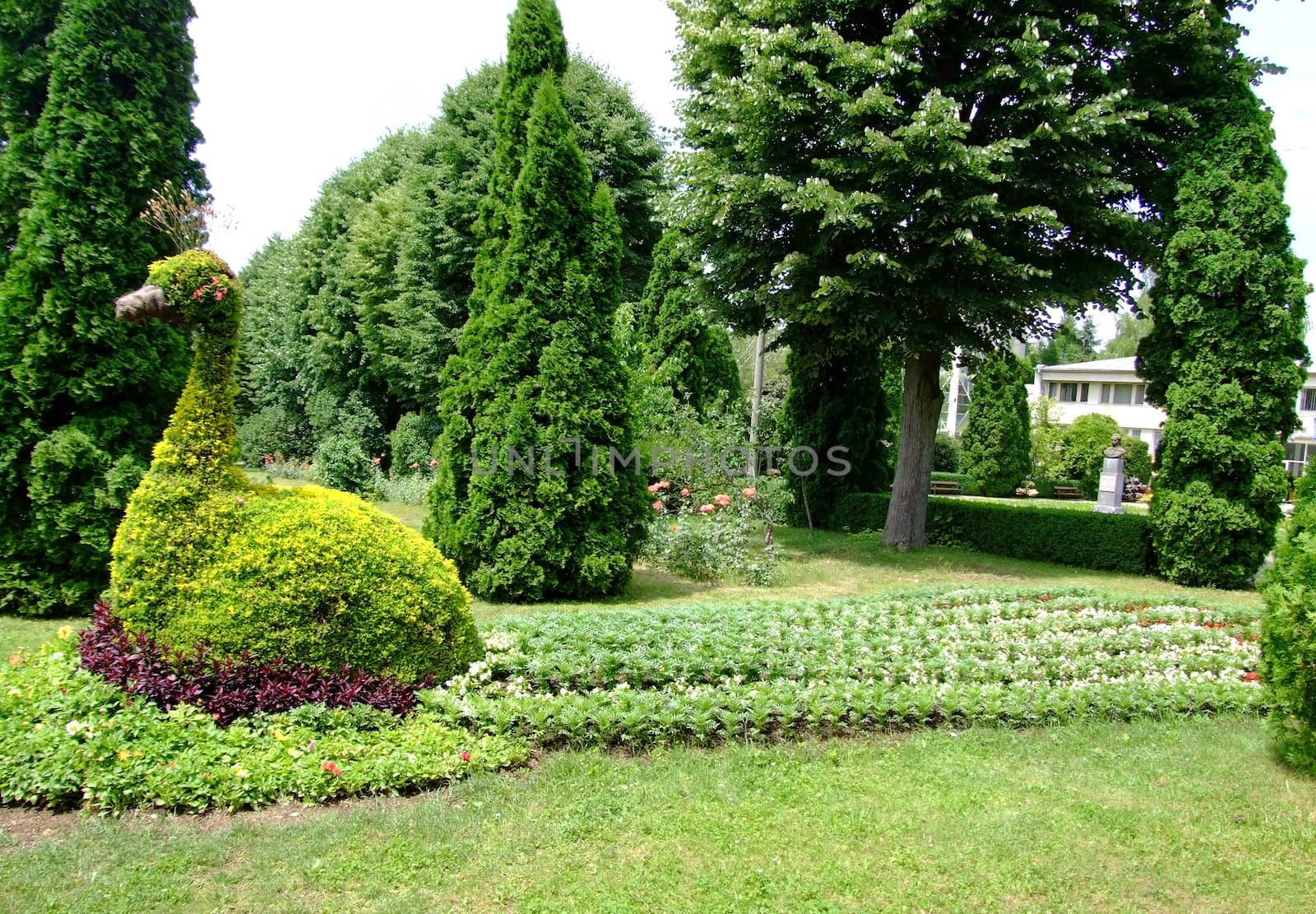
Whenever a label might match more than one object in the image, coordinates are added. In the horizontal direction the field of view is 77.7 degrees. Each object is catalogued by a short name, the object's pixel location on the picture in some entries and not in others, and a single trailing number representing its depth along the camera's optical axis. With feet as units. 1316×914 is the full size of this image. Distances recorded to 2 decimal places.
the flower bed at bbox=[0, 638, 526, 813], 12.46
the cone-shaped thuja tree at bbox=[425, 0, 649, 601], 27.07
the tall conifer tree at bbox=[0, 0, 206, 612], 21.89
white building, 132.05
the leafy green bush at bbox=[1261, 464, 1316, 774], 14.23
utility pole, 50.76
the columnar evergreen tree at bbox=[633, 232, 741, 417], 54.80
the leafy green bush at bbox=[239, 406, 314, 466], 90.84
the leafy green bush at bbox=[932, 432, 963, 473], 117.39
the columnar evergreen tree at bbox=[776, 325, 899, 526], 53.78
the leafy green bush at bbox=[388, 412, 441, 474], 70.90
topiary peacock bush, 15.10
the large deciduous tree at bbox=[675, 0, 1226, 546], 33.81
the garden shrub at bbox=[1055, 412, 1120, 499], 97.60
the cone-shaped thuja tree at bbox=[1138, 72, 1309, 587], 34.24
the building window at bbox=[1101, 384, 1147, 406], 134.31
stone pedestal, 71.92
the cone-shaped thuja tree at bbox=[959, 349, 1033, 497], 87.51
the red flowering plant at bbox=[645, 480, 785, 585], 34.19
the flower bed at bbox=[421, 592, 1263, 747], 15.90
